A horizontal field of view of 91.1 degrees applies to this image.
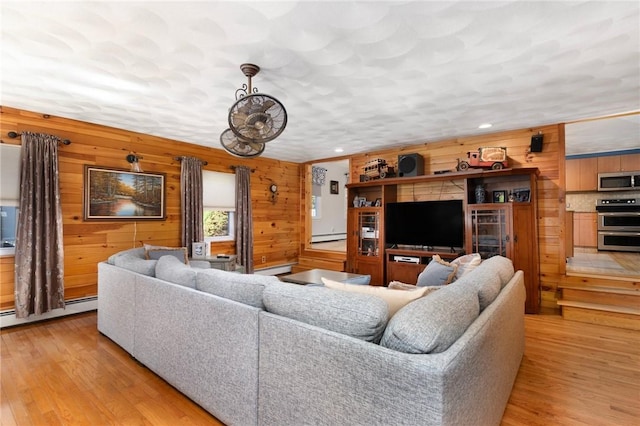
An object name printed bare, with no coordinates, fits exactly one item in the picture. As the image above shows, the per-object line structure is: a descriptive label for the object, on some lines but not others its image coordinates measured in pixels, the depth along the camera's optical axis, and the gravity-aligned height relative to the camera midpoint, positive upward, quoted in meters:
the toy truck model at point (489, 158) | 4.23 +0.74
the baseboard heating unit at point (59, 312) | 3.41 -1.14
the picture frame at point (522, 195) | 4.13 +0.23
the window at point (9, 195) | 3.36 +0.22
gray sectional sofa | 1.14 -0.62
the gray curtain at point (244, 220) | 5.57 -0.11
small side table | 4.27 -0.67
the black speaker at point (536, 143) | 4.09 +0.91
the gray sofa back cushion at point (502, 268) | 2.26 -0.42
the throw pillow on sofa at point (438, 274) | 2.68 -0.53
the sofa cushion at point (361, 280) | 3.21 -0.70
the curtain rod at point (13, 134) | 3.42 +0.89
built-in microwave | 6.29 +0.63
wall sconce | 4.33 +0.74
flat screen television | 4.60 -0.17
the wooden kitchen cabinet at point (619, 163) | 6.30 +0.99
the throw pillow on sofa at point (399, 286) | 2.23 -0.53
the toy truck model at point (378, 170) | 5.31 +0.75
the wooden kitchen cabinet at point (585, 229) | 6.84 -0.39
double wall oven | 6.37 -0.26
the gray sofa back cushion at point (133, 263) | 2.60 -0.43
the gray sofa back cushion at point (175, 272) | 2.19 -0.42
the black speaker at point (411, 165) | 4.98 +0.77
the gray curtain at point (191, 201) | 4.80 +0.21
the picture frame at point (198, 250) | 4.67 -0.53
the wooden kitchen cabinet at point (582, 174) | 6.69 +0.81
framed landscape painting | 4.00 +0.28
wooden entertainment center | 4.01 -0.12
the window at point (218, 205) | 5.27 +0.16
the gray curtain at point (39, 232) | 3.41 -0.19
